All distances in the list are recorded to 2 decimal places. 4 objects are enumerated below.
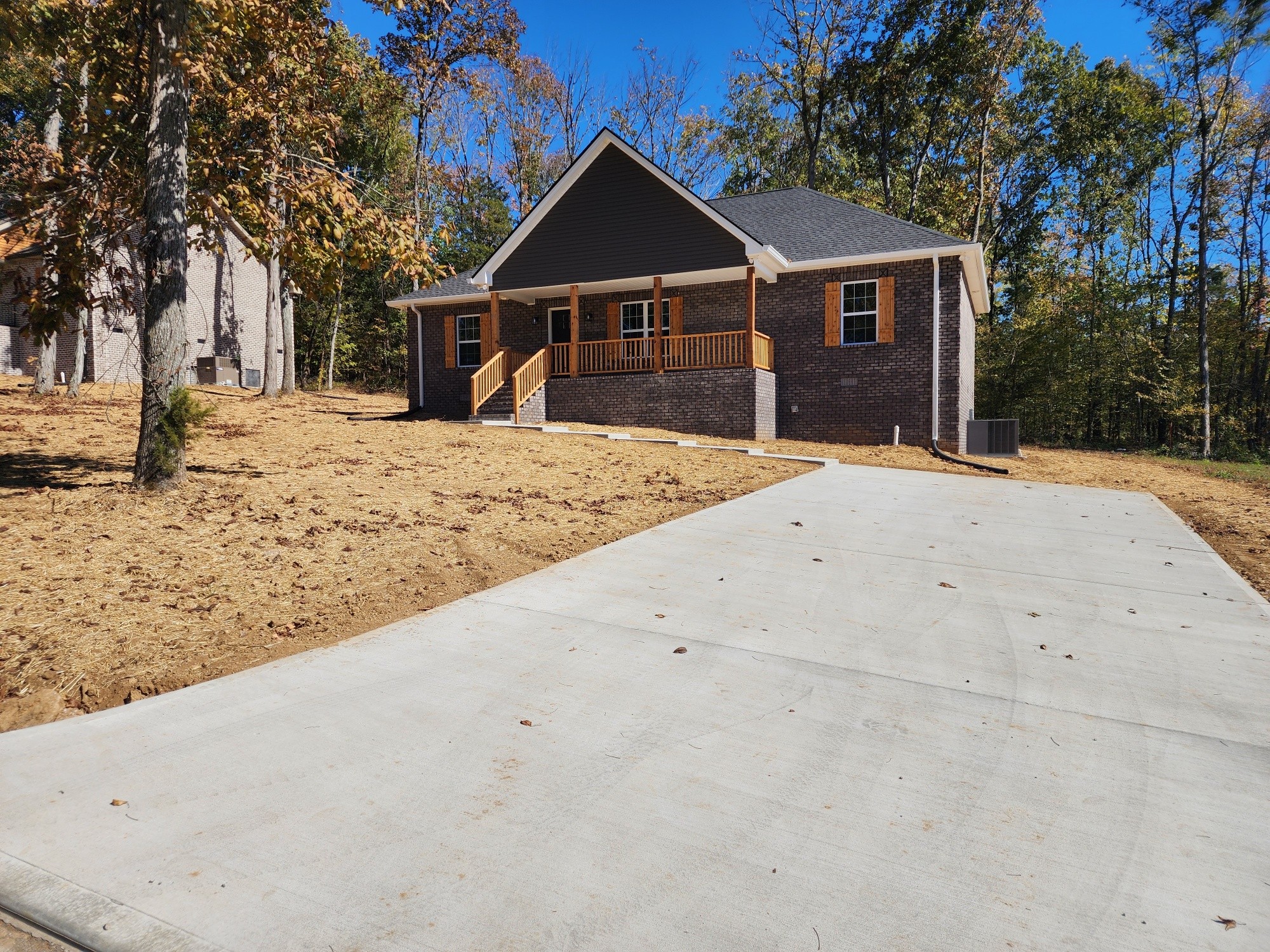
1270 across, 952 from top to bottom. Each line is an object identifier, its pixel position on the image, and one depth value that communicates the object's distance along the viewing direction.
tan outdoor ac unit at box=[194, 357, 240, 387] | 24.05
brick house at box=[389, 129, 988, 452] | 15.50
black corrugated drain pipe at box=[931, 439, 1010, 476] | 12.69
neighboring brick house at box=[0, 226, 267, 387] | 19.64
